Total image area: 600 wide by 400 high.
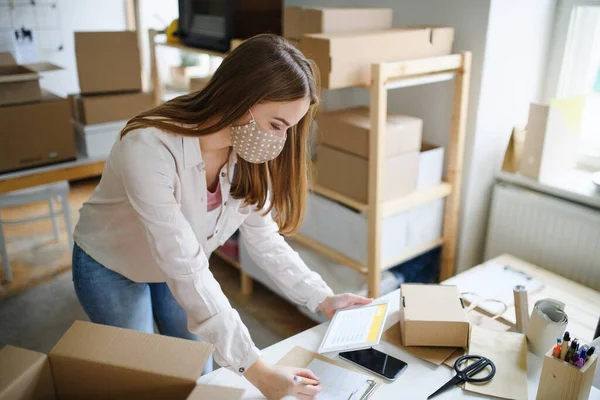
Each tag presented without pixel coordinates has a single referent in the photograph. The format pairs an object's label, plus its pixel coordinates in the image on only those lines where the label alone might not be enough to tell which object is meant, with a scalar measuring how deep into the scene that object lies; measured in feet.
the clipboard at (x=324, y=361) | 3.52
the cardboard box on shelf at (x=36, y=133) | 7.51
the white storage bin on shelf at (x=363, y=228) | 6.49
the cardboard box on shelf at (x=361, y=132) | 5.91
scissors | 3.56
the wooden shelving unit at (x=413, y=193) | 5.61
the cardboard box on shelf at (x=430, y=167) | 6.54
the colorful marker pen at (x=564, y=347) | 3.24
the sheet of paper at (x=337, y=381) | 3.49
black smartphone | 3.70
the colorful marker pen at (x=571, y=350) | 3.22
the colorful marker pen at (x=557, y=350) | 3.28
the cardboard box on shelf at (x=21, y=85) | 7.36
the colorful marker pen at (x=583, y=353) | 3.19
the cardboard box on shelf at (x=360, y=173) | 6.06
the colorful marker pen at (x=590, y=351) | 3.21
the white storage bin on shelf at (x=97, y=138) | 8.38
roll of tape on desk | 3.83
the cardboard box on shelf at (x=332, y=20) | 5.97
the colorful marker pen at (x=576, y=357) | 3.19
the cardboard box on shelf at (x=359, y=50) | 5.34
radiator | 5.97
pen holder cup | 3.18
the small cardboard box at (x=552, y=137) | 6.11
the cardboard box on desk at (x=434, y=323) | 3.87
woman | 3.42
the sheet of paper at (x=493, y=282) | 5.19
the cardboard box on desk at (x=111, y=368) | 2.80
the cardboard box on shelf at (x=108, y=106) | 8.37
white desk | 3.51
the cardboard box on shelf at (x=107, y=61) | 8.21
